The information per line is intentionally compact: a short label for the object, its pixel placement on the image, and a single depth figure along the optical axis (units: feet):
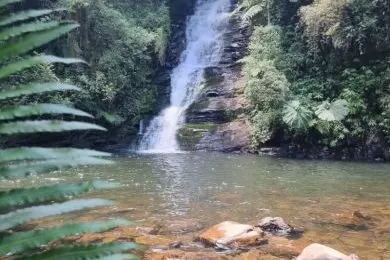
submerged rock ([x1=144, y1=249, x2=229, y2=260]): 18.34
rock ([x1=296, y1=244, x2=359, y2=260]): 16.57
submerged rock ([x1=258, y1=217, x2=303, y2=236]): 21.77
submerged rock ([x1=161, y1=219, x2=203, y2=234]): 22.38
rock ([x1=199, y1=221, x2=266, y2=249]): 19.92
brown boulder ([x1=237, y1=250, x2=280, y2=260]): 18.38
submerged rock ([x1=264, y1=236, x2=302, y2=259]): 18.98
